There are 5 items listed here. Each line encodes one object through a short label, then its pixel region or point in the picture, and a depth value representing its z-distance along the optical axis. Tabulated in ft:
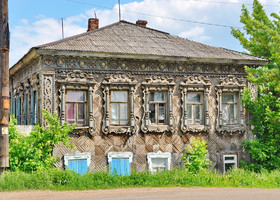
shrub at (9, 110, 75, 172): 47.83
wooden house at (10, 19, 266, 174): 59.16
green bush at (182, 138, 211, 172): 57.93
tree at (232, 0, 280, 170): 65.57
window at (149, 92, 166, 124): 63.98
